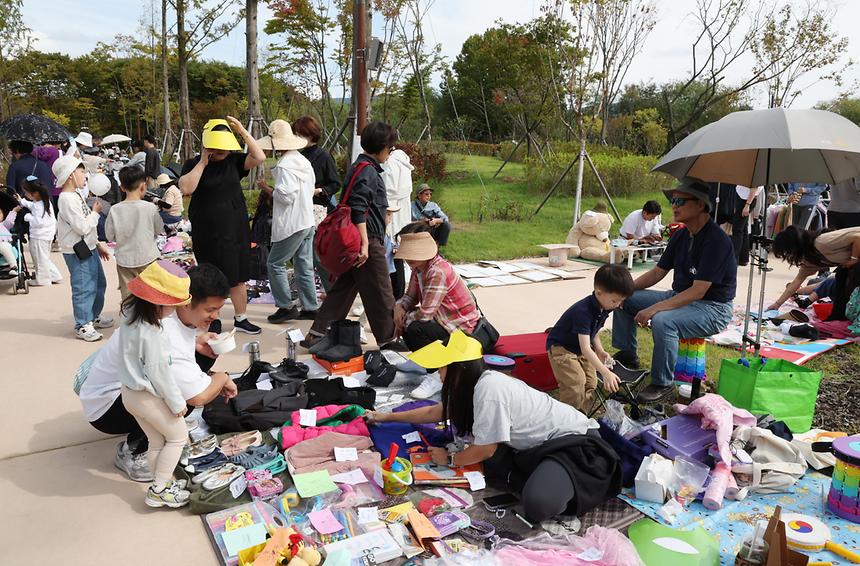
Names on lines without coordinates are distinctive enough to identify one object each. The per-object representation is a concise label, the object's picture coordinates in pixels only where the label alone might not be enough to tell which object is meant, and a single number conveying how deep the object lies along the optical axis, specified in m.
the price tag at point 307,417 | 3.47
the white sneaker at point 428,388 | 4.04
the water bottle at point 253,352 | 4.25
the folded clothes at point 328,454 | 3.08
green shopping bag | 3.54
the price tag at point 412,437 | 3.31
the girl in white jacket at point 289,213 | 5.10
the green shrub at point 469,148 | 19.22
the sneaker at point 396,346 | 5.03
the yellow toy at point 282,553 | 2.33
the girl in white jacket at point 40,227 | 6.55
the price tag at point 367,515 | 2.67
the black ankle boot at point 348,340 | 4.45
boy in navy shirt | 3.52
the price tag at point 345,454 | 3.14
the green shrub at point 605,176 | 14.54
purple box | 3.15
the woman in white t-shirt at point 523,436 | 2.70
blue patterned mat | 2.62
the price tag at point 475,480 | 2.93
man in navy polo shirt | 4.09
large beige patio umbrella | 3.47
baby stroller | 6.31
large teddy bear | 8.83
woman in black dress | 4.45
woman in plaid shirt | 4.09
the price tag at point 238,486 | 2.85
